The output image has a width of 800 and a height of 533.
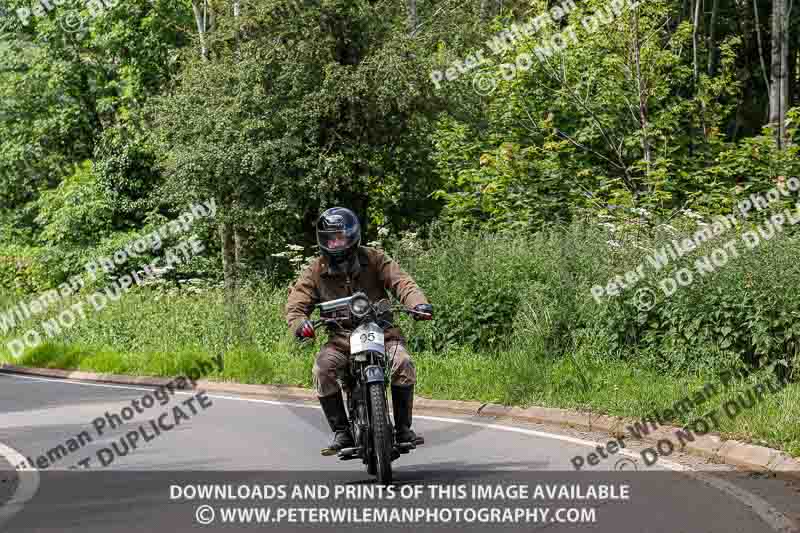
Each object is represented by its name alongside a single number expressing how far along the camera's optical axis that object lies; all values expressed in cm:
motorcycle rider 1841
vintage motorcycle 1734
